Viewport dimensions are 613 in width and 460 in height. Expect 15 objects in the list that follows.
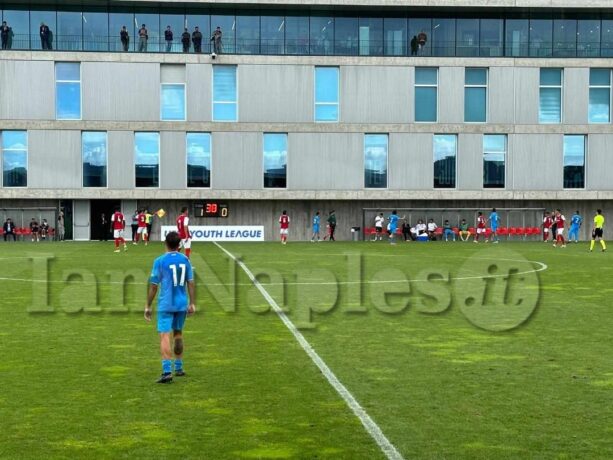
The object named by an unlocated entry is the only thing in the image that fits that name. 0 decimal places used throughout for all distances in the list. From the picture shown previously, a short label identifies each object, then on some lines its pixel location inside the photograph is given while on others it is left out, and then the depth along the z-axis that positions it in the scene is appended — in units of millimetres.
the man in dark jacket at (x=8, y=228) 54494
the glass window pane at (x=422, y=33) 57875
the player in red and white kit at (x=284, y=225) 48438
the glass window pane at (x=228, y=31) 57250
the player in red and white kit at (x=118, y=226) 40188
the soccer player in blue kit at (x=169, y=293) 10398
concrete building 55688
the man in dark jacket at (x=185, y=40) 56594
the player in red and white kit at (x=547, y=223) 49219
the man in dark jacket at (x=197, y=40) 56500
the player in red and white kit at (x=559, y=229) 46969
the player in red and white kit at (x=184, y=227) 28109
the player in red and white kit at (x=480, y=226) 55125
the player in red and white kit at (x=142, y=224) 47688
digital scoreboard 56625
